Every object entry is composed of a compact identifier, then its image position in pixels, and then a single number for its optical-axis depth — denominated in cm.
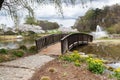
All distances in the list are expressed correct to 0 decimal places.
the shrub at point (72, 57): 502
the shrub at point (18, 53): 574
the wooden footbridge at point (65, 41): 671
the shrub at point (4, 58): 513
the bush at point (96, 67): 418
